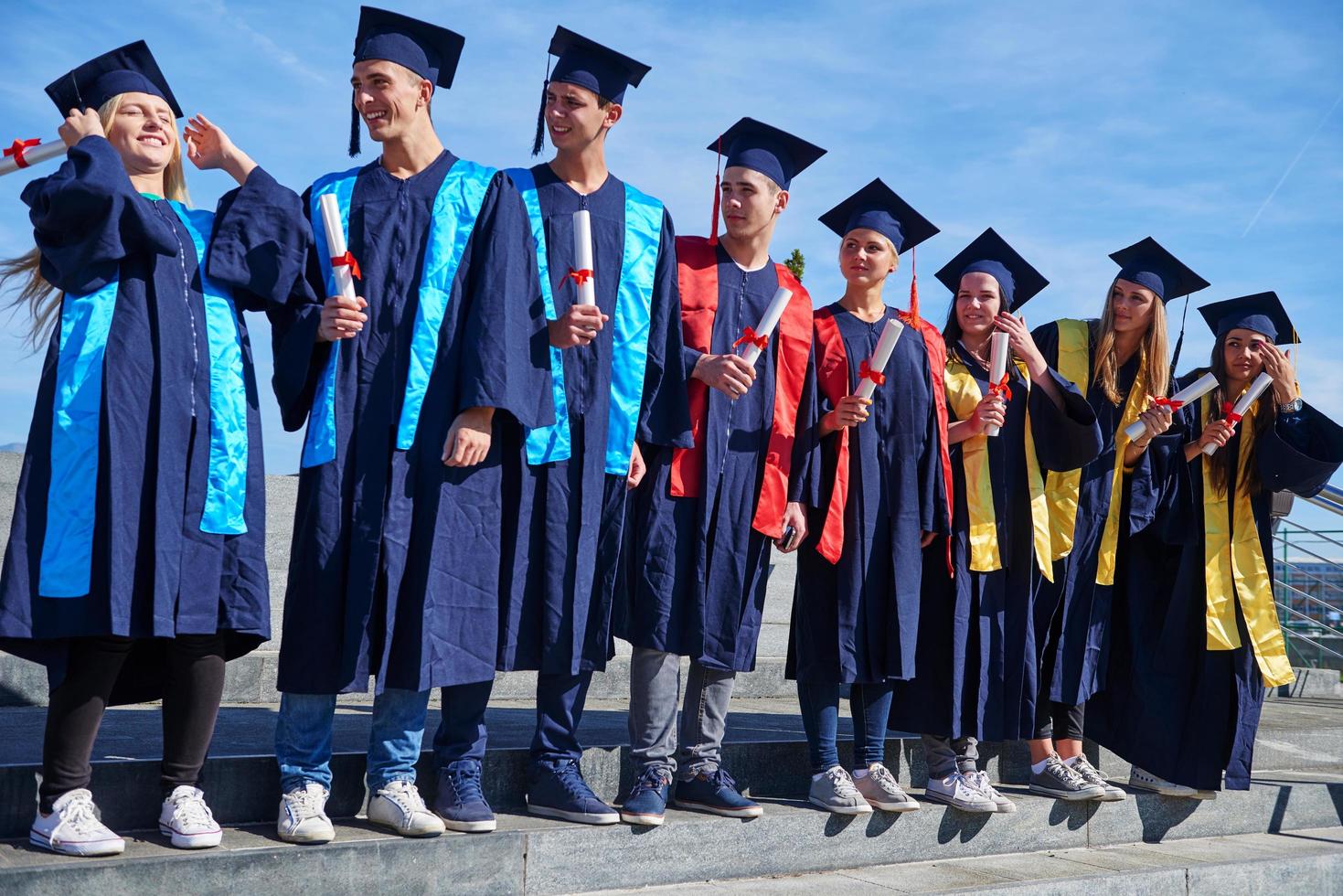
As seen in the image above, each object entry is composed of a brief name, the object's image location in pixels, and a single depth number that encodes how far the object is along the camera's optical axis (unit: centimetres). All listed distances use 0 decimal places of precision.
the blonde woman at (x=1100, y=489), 467
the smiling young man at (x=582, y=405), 337
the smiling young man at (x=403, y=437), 308
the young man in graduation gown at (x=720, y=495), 360
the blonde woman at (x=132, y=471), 280
